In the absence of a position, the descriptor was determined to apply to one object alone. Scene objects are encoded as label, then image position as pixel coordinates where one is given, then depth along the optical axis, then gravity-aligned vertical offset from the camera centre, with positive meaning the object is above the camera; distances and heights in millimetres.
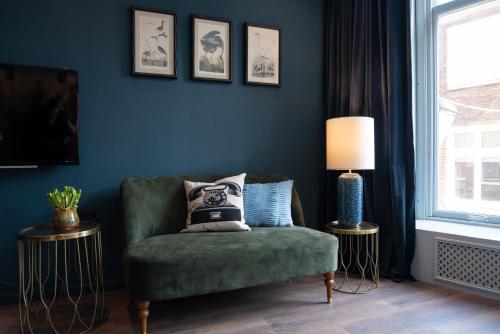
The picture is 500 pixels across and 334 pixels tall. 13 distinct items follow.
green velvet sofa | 1929 -491
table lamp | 2627 +87
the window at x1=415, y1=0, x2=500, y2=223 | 2664 +475
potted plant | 2027 -236
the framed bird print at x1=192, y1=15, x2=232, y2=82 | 2930 +1011
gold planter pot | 2021 -293
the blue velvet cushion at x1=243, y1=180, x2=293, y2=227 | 2664 -275
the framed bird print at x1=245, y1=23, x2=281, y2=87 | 3117 +1017
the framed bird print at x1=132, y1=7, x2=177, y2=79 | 2758 +1000
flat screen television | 2330 +361
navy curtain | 2818 +480
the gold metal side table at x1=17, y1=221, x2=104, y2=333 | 2041 -848
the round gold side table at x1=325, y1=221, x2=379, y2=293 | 2623 -759
